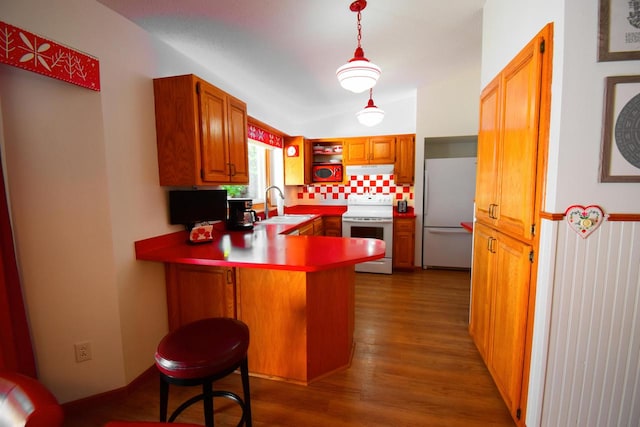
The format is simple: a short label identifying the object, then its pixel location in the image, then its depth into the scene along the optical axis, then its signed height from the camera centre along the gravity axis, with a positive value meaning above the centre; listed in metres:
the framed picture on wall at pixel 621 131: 1.06 +0.23
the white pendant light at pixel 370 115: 2.62 +0.73
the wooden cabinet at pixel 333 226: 4.16 -0.59
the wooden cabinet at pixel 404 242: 3.90 -0.79
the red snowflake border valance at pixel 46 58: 1.13 +0.61
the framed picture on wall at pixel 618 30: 1.04 +0.61
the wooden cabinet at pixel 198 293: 1.76 -0.71
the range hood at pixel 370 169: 4.01 +0.28
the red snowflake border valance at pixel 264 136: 3.09 +0.67
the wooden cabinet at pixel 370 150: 4.09 +0.58
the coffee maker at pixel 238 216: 2.51 -0.26
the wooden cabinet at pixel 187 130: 1.76 +0.40
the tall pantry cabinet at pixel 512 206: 1.22 -0.10
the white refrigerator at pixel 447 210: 3.77 -0.33
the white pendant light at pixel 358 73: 1.59 +0.69
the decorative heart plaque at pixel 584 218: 1.11 -0.13
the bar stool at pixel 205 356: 1.04 -0.67
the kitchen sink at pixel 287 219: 3.20 -0.40
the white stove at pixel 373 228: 3.81 -0.58
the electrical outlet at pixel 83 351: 1.51 -0.92
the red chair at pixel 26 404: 0.59 -0.50
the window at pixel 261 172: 3.46 +0.24
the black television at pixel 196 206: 1.96 -0.14
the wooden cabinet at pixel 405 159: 4.02 +0.44
